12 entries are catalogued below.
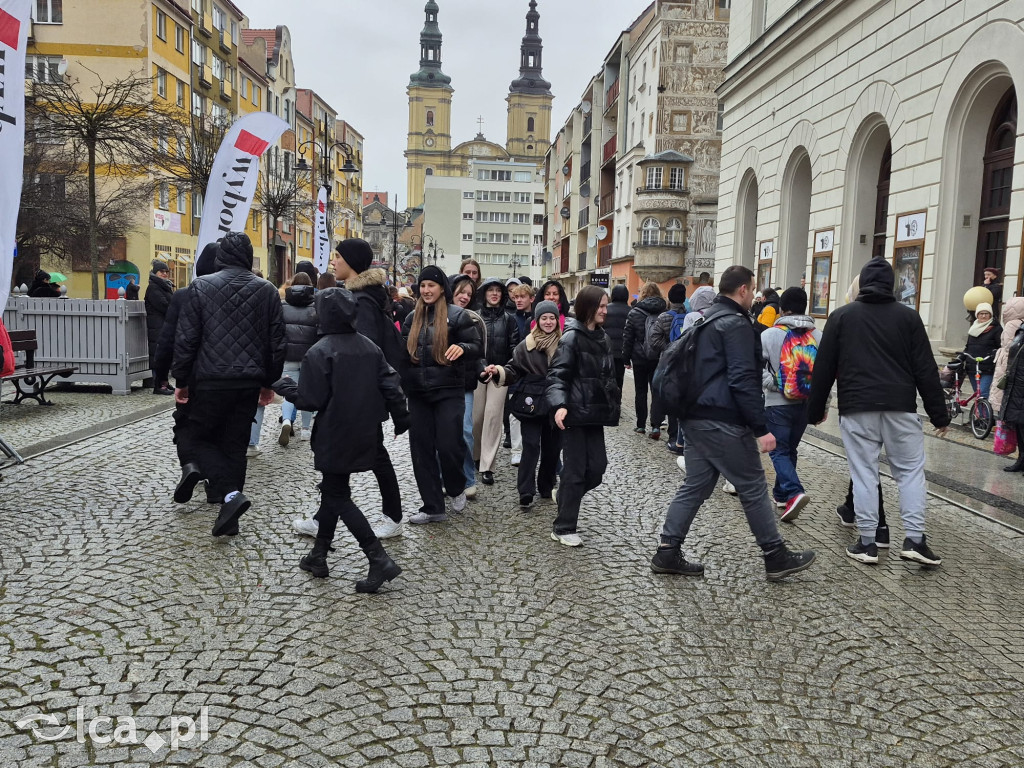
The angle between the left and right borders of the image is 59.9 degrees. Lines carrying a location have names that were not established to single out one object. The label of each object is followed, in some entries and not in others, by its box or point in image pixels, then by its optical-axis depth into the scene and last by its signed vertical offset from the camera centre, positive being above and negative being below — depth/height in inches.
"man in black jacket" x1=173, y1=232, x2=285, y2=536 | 240.4 -20.9
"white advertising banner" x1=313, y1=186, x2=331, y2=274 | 939.5 +55.1
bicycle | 431.8 -52.1
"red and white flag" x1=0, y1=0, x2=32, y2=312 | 273.6 +50.0
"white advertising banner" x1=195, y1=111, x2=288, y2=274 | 470.9 +56.4
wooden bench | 463.2 -50.7
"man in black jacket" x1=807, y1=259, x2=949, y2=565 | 228.5 -23.9
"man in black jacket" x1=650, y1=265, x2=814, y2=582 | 207.8 -26.8
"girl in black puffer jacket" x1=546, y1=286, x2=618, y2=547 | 244.1 -29.8
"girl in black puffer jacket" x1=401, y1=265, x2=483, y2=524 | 259.1 -27.4
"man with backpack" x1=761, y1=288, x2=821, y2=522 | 277.1 -26.5
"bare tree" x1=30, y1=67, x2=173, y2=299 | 726.5 +134.4
